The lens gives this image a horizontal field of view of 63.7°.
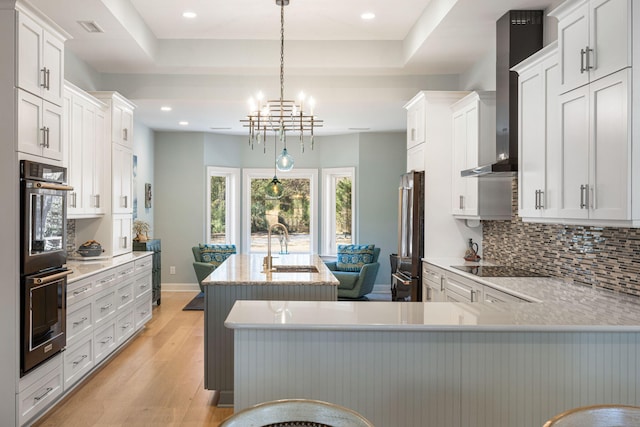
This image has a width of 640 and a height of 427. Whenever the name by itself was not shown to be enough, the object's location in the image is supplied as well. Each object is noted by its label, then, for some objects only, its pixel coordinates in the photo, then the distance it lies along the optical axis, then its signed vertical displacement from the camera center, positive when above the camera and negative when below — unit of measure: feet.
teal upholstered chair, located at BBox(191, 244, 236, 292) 25.94 -1.92
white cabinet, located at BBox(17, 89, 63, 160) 9.73 +1.78
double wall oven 9.66 -0.93
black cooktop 12.61 -1.39
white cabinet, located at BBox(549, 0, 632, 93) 7.99 +3.02
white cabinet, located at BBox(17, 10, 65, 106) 9.75 +3.16
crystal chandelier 12.67 +2.53
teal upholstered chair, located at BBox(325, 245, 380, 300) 24.57 -2.59
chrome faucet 13.81 -1.31
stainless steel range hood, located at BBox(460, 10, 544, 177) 12.78 +4.03
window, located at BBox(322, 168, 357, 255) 30.12 +0.38
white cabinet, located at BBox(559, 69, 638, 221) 7.97 +1.14
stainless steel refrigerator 16.46 -0.82
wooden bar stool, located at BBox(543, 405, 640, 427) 4.00 -1.57
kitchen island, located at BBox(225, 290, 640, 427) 6.73 -2.00
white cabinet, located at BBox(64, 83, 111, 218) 14.32 +1.90
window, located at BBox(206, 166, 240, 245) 29.53 +0.57
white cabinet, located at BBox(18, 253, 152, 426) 10.34 -3.12
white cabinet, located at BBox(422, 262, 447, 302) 14.67 -1.99
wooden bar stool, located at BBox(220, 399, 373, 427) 4.09 -1.60
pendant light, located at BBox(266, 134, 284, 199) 29.86 +1.93
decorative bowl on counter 16.01 -1.06
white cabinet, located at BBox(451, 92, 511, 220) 14.62 +1.74
